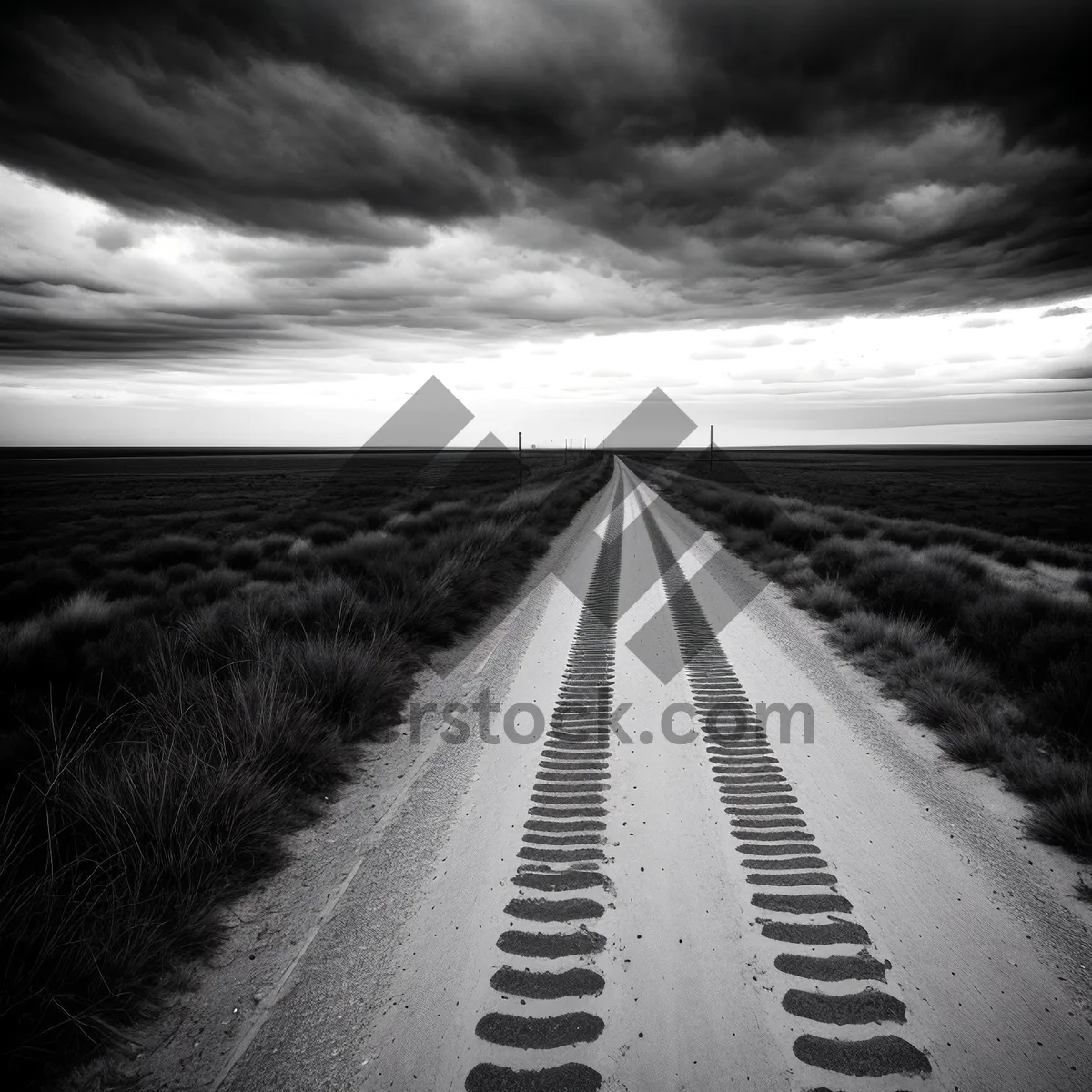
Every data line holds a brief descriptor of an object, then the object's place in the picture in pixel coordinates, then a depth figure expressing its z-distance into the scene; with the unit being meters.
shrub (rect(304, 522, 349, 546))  17.67
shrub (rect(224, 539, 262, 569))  13.88
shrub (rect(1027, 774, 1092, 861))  3.36
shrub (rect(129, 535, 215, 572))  14.01
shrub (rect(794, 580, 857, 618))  8.48
